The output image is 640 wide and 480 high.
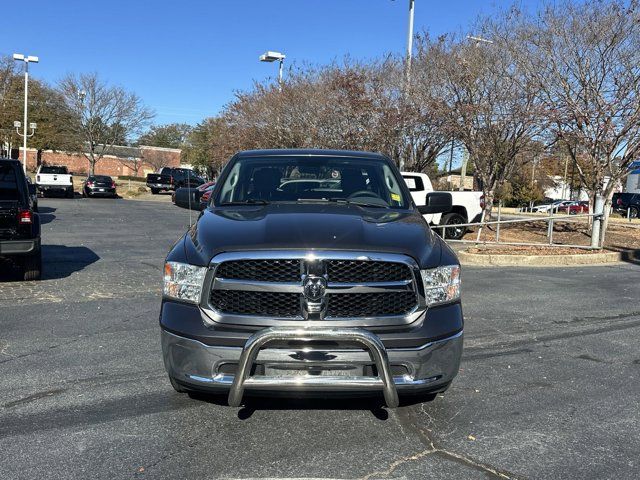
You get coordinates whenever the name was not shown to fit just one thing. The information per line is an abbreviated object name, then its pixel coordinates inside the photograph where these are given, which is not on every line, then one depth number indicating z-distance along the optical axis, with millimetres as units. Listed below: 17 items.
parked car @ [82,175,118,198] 33719
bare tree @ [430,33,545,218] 16938
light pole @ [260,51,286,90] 27656
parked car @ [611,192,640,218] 35219
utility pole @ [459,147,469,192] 22378
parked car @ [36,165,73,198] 30266
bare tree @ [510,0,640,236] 15172
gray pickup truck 3312
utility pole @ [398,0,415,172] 18859
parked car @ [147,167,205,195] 37281
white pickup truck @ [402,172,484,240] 16359
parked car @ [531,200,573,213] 48025
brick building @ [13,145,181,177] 71375
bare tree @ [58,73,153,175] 45625
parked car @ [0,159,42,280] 8266
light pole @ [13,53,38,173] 36531
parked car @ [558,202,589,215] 45362
